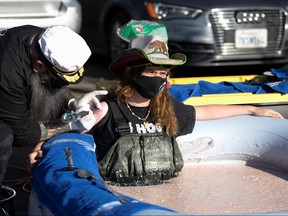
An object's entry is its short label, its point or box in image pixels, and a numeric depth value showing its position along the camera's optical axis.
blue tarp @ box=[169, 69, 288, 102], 6.86
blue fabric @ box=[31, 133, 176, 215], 3.84
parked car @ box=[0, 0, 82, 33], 8.22
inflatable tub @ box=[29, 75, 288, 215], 4.06
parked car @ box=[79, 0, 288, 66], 8.99
